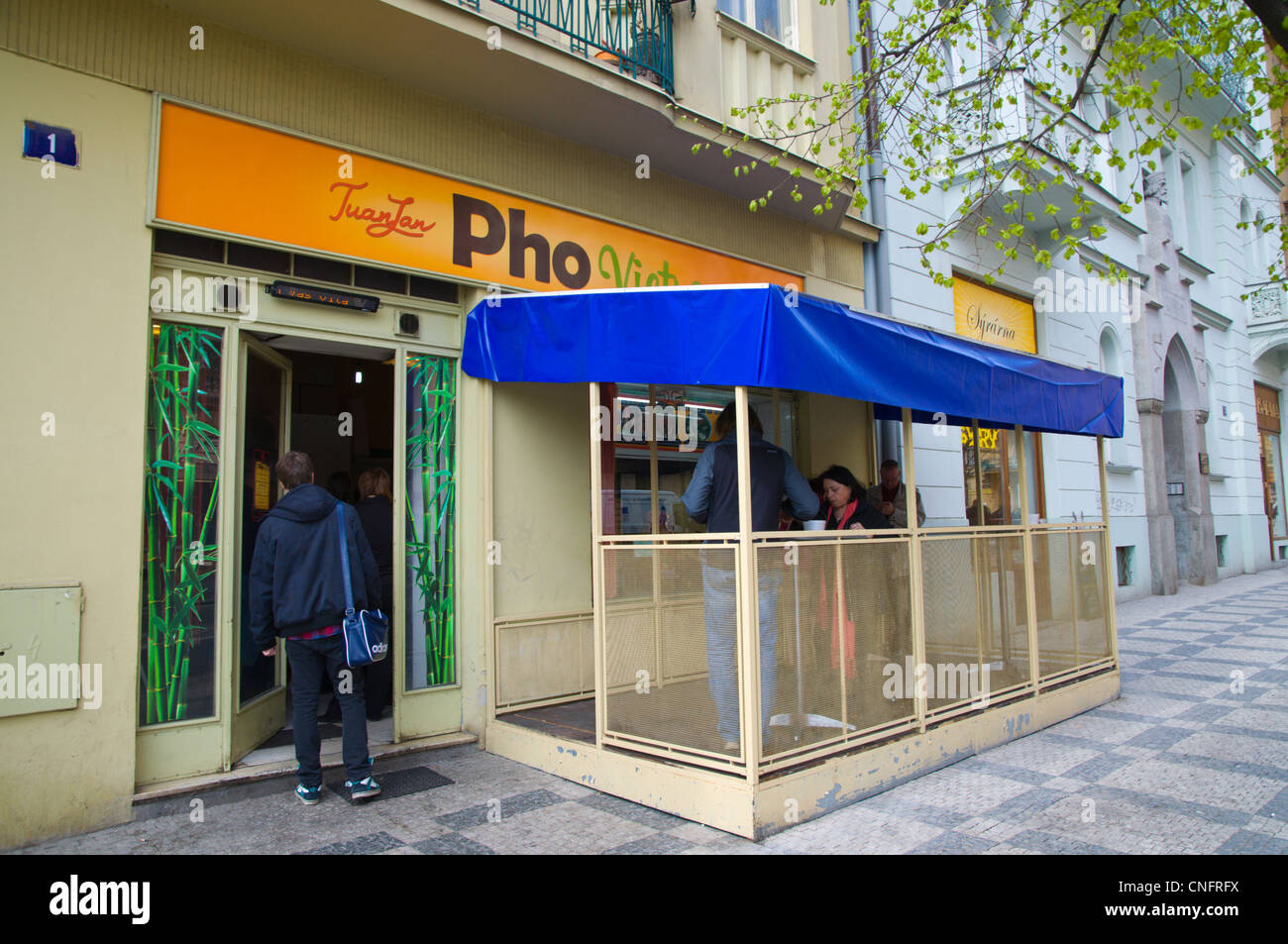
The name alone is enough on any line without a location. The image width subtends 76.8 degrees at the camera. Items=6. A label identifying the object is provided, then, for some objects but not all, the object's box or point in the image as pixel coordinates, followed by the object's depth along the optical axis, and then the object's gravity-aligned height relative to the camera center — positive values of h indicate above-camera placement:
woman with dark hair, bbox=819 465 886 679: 4.75 -0.47
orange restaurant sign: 4.88 +2.28
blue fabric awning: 4.23 +1.10
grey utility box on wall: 4.05 -0.52
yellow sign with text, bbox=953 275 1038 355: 10.97 +2.96
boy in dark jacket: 4.59 -0.38
